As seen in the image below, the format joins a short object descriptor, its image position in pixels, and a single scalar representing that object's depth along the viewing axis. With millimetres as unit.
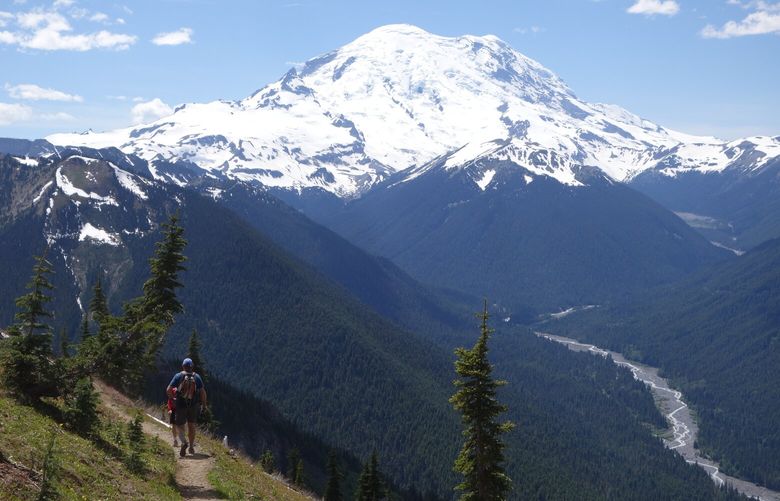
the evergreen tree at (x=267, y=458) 90044
